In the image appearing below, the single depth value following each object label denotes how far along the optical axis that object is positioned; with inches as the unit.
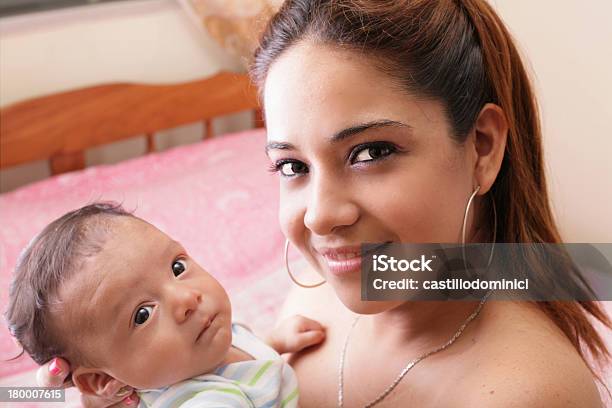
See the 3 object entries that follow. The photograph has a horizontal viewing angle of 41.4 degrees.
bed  61.1
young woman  27.6
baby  27.4
